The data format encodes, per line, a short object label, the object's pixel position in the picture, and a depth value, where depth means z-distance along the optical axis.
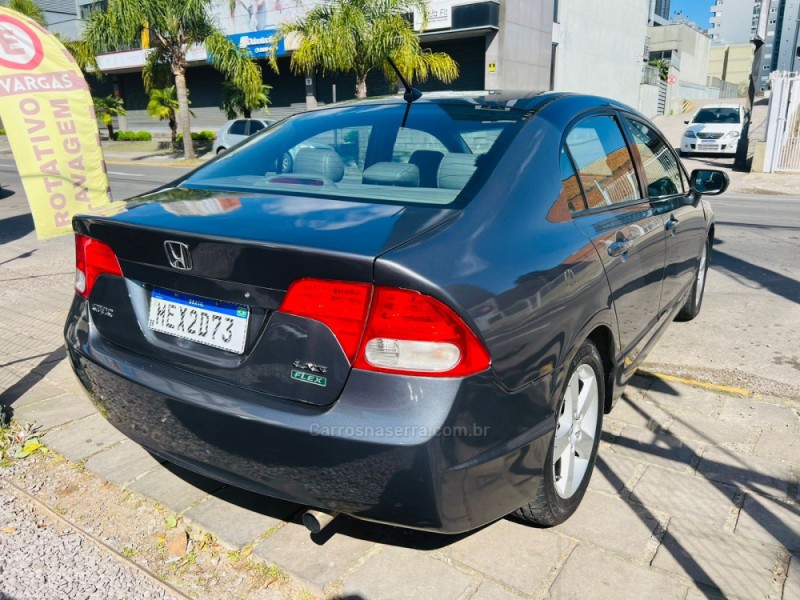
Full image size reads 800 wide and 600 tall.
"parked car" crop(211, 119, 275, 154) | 21.44
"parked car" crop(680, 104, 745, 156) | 20.84
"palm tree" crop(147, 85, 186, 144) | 28.20
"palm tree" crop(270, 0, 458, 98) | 19.06
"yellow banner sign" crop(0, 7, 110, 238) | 5.01
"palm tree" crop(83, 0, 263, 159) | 21.02
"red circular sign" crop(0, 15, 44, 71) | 4.91
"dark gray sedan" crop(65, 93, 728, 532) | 1.88
